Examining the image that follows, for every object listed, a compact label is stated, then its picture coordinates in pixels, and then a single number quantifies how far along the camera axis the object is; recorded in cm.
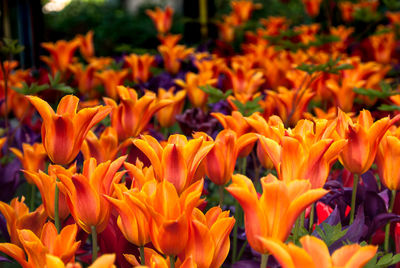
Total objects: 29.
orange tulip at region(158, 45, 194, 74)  274
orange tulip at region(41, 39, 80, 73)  272
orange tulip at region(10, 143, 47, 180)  141
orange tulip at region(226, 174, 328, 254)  73
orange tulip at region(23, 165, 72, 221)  101
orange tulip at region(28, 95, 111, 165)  96
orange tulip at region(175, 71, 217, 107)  201
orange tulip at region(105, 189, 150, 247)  82
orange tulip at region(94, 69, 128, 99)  221
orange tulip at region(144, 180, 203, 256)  77
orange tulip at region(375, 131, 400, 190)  101
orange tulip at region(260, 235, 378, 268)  60
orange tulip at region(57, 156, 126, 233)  87
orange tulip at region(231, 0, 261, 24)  499
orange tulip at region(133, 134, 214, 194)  90
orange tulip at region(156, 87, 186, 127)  181
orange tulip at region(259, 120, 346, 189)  84
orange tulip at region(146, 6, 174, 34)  393
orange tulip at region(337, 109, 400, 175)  97
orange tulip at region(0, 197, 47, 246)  100
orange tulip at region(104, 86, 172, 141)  132
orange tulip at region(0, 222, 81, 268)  80
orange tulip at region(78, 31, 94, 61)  358
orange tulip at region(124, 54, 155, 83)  242
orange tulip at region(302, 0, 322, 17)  505
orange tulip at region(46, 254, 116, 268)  58
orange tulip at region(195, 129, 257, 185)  105
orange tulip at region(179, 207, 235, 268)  78
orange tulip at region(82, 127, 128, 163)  121
